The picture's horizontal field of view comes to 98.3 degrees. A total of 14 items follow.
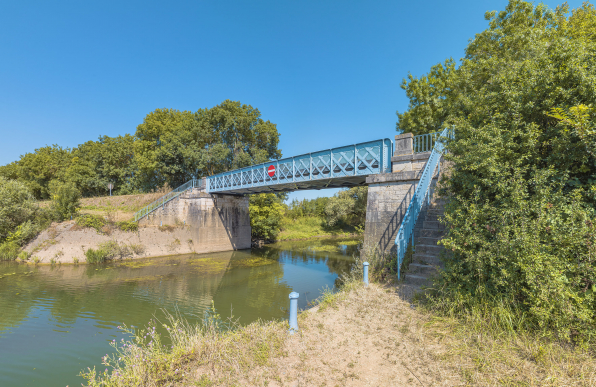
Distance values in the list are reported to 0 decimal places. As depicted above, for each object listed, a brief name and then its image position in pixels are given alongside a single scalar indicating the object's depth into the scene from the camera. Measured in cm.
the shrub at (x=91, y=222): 1849
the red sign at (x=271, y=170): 1778
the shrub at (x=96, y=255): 1772
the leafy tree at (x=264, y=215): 2942
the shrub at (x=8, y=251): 1731
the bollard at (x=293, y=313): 461
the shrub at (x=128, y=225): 1997
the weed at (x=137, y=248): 1986
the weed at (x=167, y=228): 2208
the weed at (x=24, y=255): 1704
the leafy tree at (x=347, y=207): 3522
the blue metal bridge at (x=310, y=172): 1109
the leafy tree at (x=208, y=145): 2939
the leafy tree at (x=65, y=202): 1899
